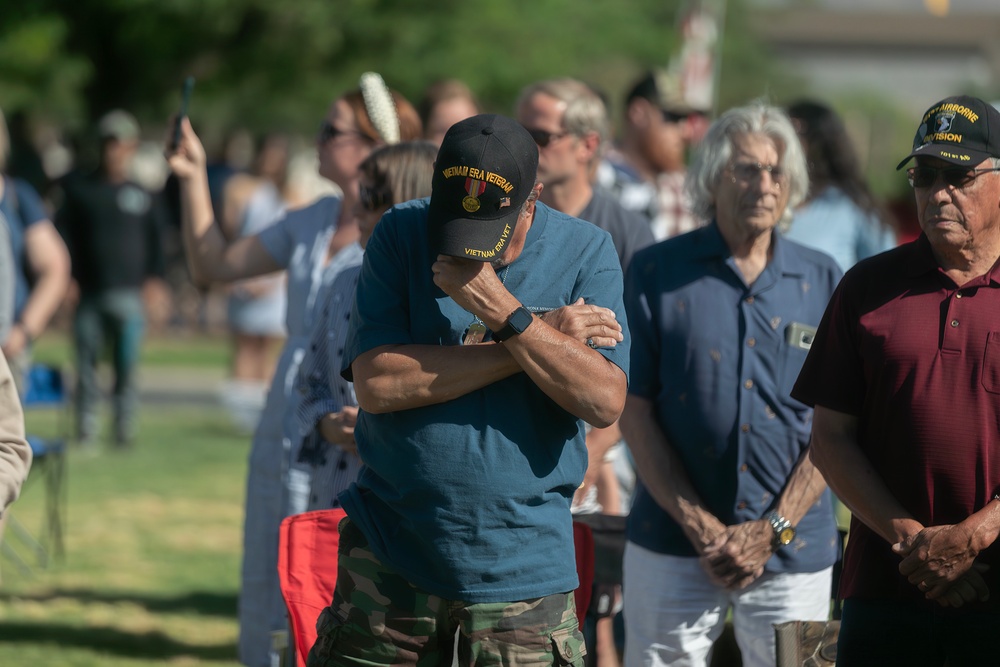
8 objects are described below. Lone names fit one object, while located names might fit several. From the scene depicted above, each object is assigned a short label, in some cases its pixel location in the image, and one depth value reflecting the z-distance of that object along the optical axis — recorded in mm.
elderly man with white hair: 8484
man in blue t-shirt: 6363
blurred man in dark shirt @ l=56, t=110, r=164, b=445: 24625
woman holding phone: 10383
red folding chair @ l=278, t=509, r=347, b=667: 7820
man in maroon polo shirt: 6891
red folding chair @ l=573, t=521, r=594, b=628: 7586
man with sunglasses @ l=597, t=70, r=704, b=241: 15891
